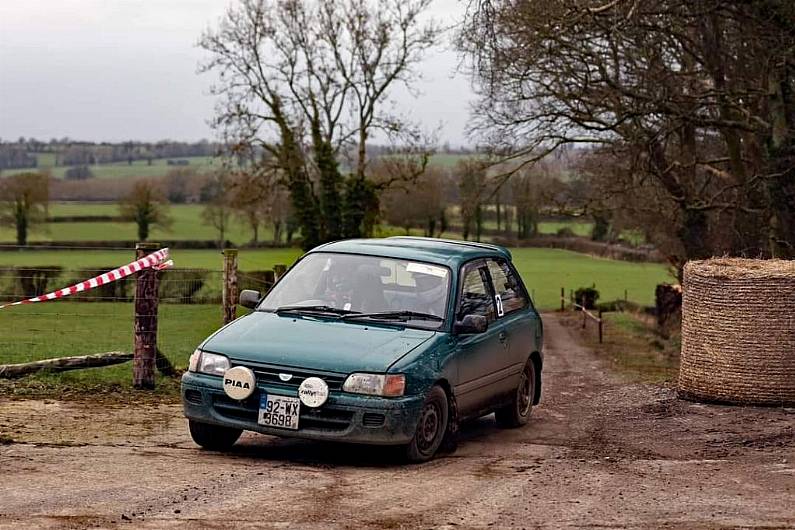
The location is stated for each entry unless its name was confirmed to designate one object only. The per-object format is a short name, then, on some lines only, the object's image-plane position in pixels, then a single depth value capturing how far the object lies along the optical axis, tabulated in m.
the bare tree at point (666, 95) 20.92
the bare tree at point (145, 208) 75.06
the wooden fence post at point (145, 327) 13.36
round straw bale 12.69
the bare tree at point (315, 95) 56.38
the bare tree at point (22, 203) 66.50
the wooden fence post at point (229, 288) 15.00
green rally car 8.95
